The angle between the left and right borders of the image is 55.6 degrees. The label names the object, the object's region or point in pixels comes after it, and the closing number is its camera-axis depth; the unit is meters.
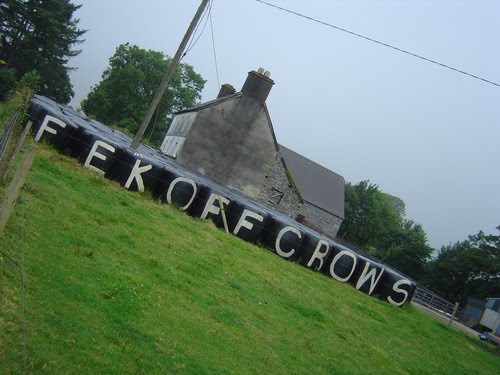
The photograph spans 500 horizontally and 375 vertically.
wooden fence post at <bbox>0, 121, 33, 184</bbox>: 8.94
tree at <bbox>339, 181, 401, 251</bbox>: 73.69
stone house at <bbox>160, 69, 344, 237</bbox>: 30.47
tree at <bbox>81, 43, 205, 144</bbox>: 62.56
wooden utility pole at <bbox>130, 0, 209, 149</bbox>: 17.92
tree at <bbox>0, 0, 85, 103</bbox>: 48.50
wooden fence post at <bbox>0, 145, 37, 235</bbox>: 5.10
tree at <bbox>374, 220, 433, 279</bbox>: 61.72
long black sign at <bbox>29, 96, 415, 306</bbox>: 16.27
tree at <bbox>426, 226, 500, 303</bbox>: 51.67
